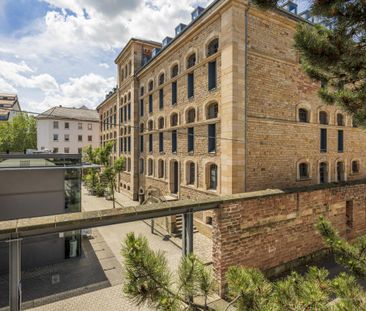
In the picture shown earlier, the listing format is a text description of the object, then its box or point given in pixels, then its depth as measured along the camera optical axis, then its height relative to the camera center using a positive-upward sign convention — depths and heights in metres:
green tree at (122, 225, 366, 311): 2.85 -1.73
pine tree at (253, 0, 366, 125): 4.02 +2.17
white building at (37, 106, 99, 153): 47.84 +5.05
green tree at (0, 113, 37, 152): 42.25 +4.08
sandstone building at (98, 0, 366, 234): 12.20 +2.48
